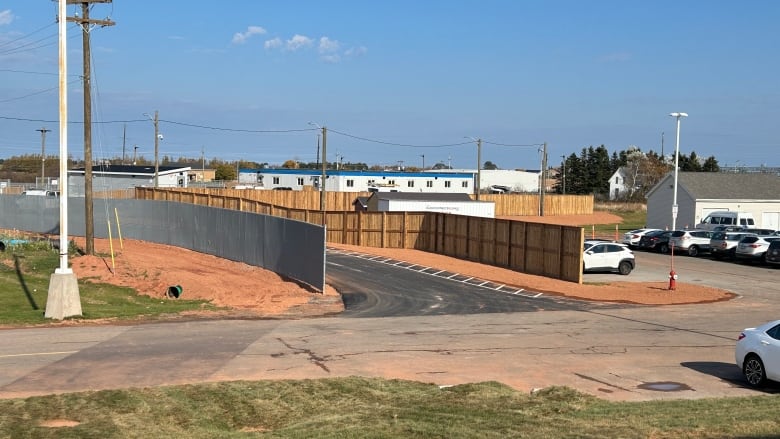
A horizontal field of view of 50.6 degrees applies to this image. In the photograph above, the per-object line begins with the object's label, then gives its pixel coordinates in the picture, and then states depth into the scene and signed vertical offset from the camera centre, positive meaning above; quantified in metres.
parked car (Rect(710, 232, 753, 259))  47.16 -3.20
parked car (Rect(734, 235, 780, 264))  44.15 -3.19
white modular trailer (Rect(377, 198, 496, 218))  58.03 -1.89
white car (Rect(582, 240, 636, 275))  39.44 -3.59
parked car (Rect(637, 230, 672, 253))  52.13 -3.48
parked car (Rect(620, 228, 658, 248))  53.69 -3.35
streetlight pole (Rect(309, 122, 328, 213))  62.94 +2.73
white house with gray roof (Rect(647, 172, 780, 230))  65.81 -0.74
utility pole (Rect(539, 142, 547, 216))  81.75 +0.50
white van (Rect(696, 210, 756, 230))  59.72 -2.32
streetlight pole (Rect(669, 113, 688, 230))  54.72 +2.10
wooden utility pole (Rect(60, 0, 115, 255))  35.56 +2.43
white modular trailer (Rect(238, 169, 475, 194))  106.94 -0.26
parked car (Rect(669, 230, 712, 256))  49.66 -3.29
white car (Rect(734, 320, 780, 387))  15.52 -3.18
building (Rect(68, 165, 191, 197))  81.19 -0.42
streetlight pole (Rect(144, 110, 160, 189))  67.90 +2.85
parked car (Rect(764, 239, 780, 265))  42.22 -3.30
